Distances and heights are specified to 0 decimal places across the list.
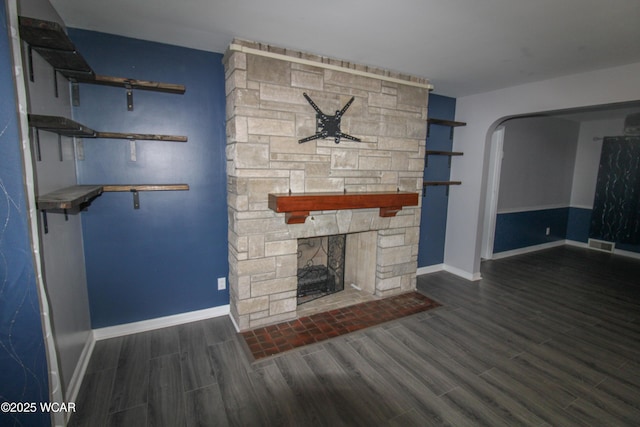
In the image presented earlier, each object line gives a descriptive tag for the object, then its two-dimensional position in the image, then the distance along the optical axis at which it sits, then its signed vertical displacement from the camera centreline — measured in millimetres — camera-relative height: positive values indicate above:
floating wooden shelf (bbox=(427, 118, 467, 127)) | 3737 +660
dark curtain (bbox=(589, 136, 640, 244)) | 5227 -250
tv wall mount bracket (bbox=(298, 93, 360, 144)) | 2719 +425
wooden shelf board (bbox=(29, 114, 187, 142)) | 1470 +217
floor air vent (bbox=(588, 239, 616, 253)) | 5528 -1231
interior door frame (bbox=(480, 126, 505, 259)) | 4719 -271
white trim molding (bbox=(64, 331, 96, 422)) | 1887 -1427
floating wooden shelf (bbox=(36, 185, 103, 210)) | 1479 -176
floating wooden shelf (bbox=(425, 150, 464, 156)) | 3821 +281
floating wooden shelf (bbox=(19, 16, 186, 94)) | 1426 +635
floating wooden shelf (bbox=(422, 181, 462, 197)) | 3922 -114
